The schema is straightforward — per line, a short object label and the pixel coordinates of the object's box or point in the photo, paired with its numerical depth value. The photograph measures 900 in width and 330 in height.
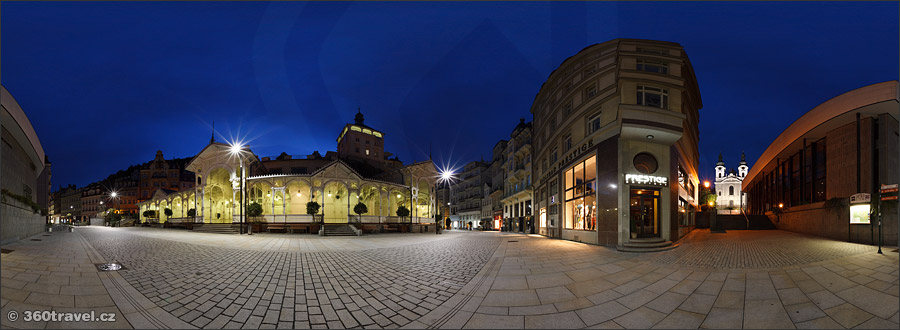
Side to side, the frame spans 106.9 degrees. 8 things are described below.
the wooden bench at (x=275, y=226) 33.36
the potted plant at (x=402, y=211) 39.47
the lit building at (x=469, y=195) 72.31
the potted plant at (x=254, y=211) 33.89
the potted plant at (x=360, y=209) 35.38
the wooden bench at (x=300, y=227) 33.41
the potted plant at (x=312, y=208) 33.41
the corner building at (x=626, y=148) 17.20
